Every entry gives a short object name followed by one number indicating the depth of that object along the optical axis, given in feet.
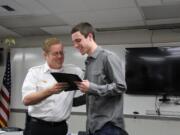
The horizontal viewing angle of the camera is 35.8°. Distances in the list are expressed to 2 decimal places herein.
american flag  18.53
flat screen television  15.67
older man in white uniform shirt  6.61
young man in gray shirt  4.92
